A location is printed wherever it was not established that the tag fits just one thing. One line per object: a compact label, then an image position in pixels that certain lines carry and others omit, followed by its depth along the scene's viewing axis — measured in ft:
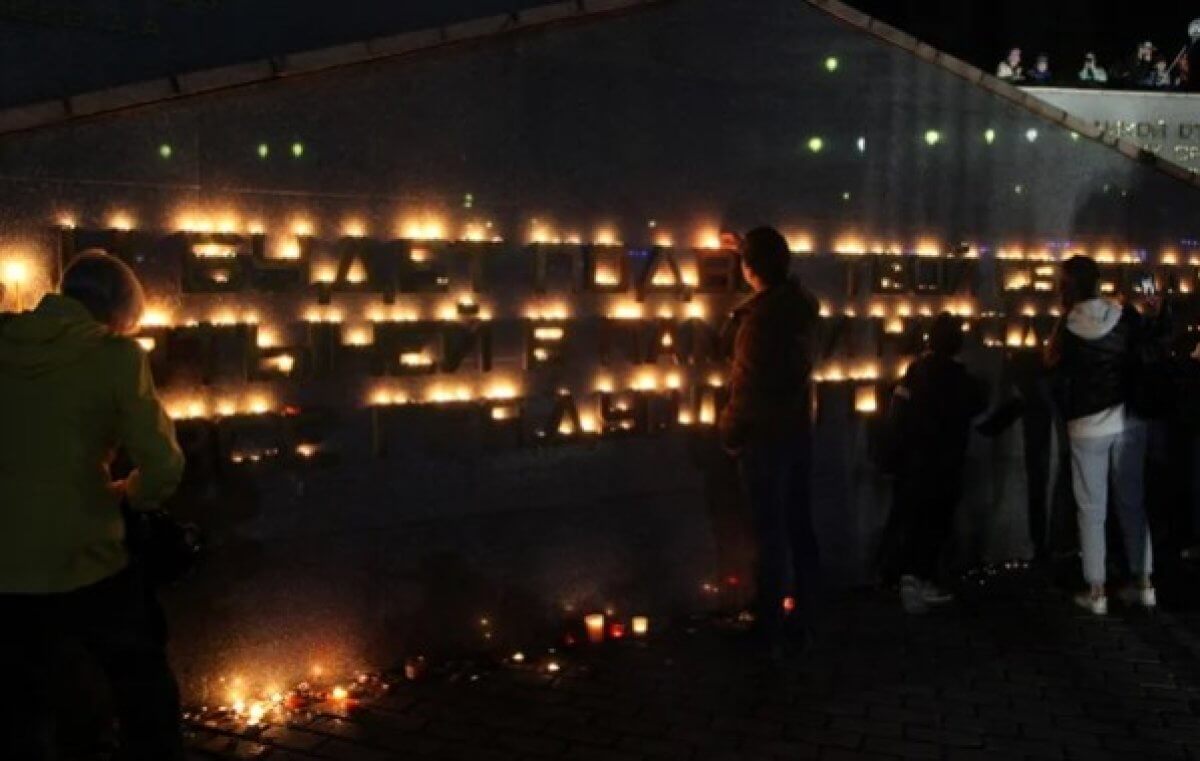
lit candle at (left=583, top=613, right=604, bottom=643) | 21.76
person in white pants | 23.77
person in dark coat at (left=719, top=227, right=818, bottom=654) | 20.61
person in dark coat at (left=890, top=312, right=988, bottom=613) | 24.38
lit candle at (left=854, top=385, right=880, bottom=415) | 25.96
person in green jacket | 12.25
